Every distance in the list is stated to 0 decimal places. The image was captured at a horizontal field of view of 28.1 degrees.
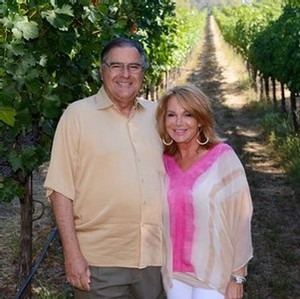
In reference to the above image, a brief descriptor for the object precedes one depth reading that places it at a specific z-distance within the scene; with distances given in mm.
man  2312
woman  2350
